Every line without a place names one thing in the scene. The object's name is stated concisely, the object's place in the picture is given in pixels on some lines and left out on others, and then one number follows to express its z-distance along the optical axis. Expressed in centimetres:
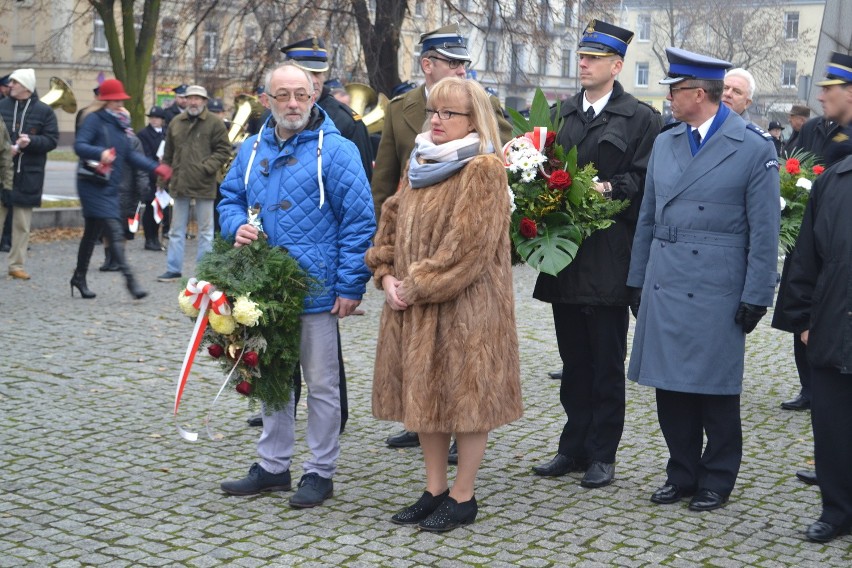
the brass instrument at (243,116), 1670
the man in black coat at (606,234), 580
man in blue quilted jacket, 541
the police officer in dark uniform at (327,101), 698
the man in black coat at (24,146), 1312
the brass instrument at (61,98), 1776
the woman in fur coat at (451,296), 493
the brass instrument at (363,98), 1634
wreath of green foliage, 529
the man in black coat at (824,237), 505
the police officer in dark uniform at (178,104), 1633
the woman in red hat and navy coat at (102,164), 1171
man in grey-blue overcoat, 527
